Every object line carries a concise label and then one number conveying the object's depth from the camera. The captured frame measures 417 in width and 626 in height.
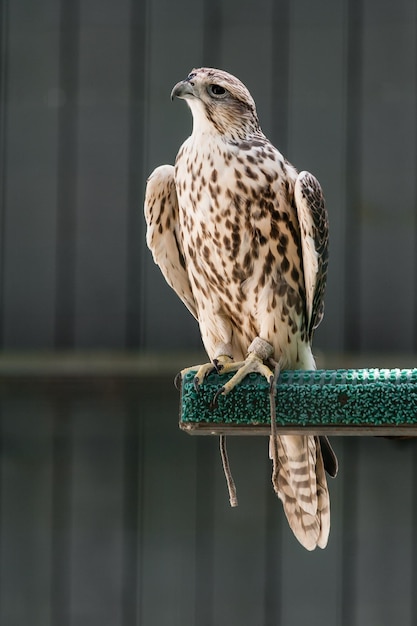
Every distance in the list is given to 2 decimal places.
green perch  7.11
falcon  7.20
